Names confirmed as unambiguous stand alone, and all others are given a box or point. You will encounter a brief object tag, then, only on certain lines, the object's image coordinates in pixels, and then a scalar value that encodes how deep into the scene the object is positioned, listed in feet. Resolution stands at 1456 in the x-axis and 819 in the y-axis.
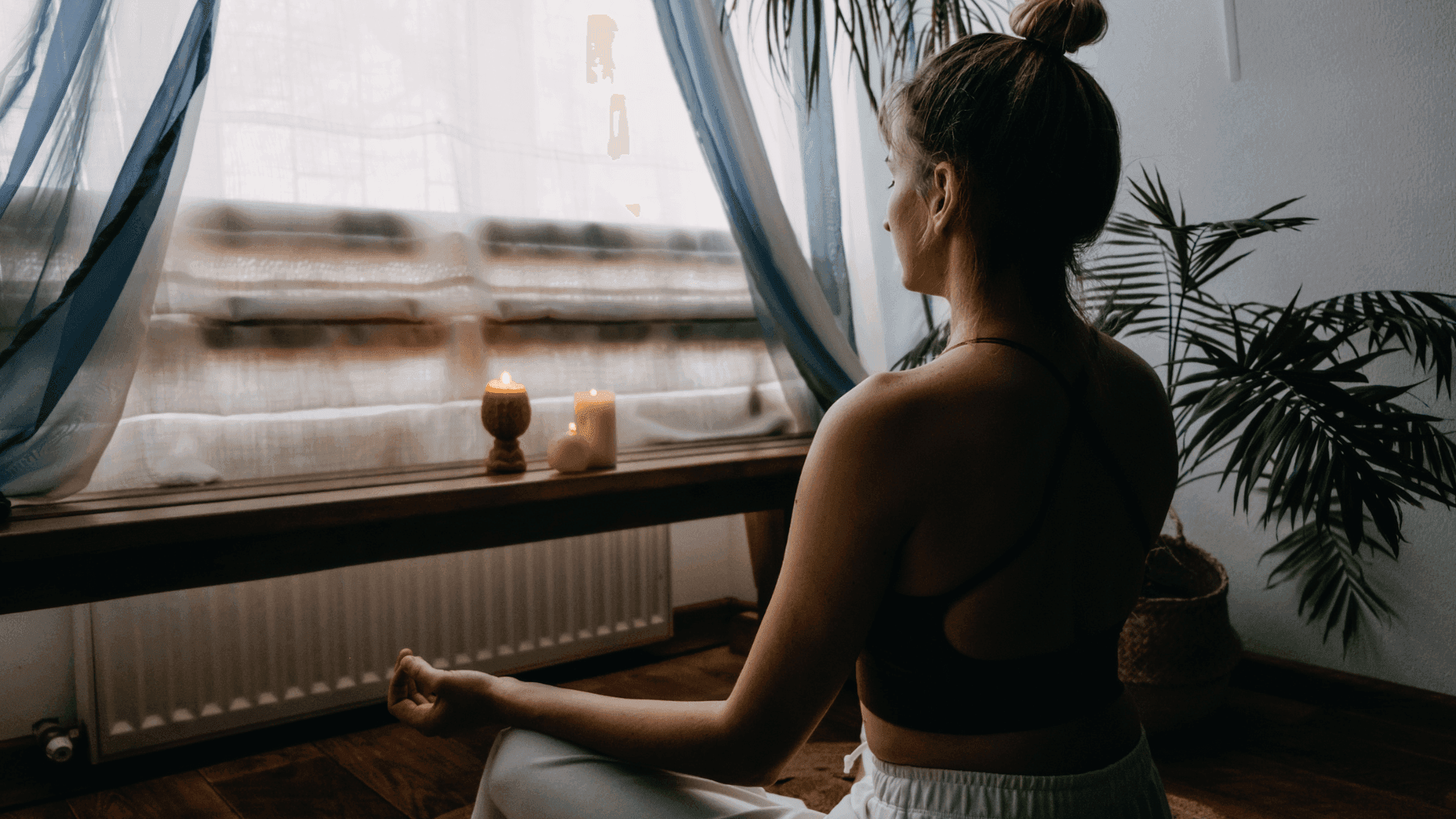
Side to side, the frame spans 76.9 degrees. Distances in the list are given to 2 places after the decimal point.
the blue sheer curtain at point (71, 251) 4.08
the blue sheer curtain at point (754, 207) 6.00
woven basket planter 5.54
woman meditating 1.98
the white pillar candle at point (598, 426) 5.50
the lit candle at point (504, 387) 5.27
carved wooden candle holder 5.25
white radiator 5.06
